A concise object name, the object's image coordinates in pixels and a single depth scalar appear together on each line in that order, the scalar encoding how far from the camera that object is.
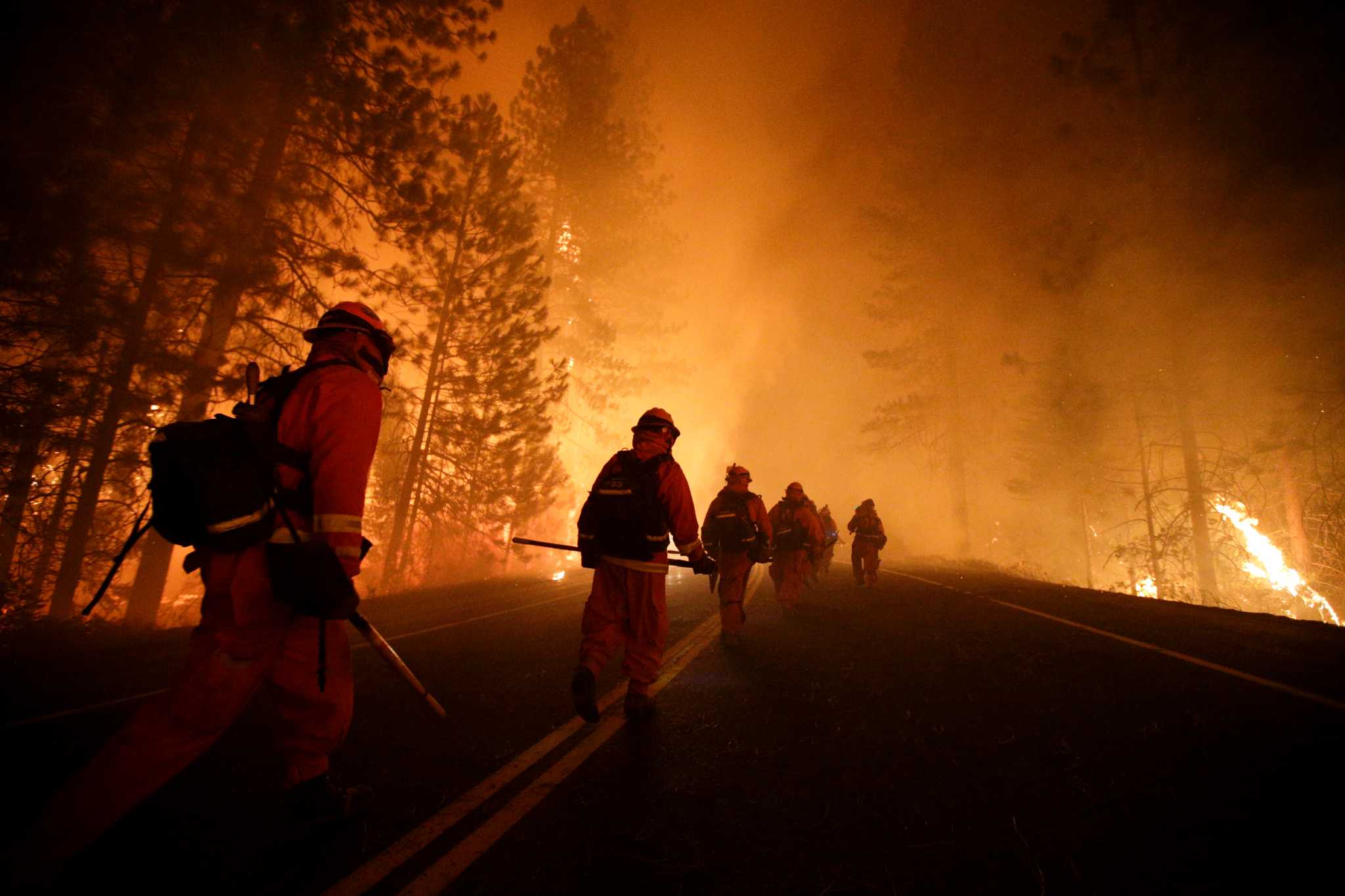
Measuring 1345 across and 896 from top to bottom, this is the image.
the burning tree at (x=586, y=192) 24.03
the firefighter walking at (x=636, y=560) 4.13
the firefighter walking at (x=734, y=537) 6.75
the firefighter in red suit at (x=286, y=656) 1.94
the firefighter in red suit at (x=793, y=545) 9.22
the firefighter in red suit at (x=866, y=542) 12.12
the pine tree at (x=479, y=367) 15.02
